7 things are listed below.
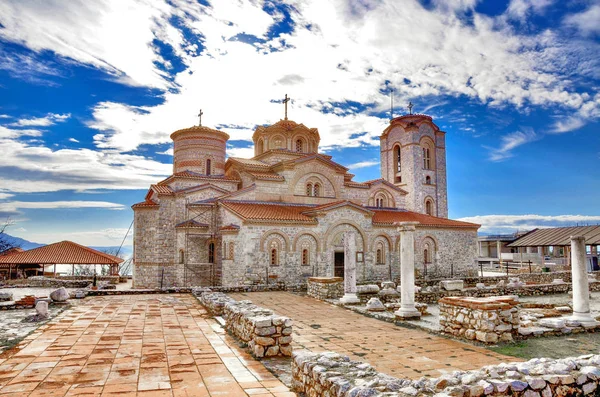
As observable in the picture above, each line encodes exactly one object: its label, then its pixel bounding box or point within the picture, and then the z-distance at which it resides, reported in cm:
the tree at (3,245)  3350
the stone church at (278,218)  2016
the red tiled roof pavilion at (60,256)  2392
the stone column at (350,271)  1268
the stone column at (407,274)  1009
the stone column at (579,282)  909
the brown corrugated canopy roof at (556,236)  2586
